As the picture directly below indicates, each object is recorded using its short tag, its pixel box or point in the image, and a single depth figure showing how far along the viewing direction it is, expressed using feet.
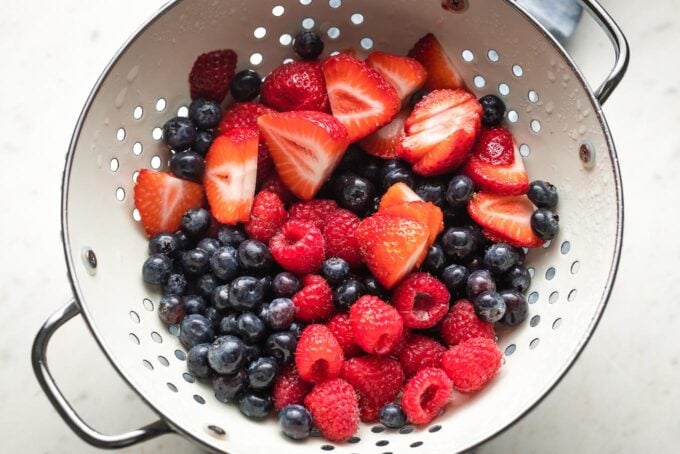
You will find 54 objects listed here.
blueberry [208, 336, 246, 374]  1.28
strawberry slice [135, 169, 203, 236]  1.41
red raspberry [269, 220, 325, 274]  1.36
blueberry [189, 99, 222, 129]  1.45
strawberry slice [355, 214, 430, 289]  1.34
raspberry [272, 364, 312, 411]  1.32
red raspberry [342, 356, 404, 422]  1.33
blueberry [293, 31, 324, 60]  1.48
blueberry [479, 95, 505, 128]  1.46
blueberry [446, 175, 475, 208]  1.40
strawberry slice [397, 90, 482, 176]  1.41
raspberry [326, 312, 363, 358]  1.36
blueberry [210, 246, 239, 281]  1.37
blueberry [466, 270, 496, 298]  1.36
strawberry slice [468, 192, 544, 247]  1.41
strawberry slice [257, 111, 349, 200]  1.40
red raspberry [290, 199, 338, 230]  1.44
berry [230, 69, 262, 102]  1.48
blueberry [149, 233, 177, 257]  1.40
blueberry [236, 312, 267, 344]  1.32
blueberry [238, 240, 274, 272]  1.37
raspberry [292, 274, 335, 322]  1.36
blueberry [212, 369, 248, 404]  1.31
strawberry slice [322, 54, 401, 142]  1.45
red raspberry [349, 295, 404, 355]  1.29
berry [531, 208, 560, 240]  1.38
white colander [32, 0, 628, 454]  1.25
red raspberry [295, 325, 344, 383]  1.29
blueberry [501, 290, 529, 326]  1.37
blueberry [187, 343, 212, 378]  1.31
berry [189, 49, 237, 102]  1.45
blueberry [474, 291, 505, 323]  1.33
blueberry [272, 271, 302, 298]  1.36
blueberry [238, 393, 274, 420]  1.31
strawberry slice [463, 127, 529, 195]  1.42
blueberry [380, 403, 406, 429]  1.30
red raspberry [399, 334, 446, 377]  1.36
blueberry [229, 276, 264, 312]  1.33
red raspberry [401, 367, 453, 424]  1.29
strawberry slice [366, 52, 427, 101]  1.46
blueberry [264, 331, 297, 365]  1.33
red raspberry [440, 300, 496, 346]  1.37
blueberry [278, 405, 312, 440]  1.27
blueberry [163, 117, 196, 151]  1.44
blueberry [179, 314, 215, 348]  1.34
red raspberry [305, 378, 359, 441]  1.27
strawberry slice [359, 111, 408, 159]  1.50
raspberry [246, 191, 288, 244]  1.42
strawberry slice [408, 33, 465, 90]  1.48
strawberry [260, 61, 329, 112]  1.47
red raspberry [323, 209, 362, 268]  1.41
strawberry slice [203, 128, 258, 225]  1.43
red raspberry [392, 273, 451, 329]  1.36
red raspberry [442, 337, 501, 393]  1.30
